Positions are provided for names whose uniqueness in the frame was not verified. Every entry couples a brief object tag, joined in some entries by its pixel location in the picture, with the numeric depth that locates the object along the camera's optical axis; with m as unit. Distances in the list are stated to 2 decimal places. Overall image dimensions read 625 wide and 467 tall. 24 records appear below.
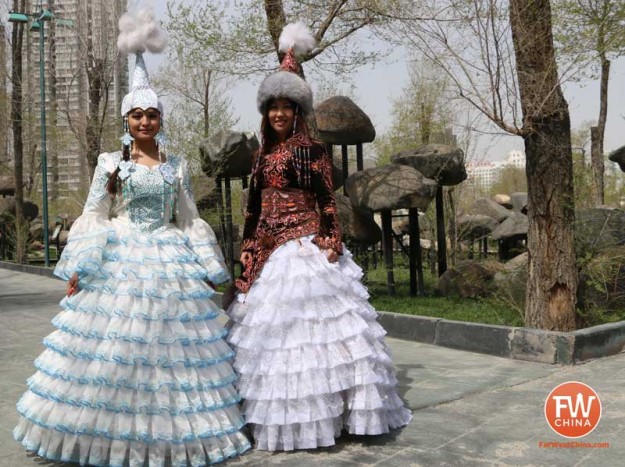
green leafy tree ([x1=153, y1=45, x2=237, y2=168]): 13.05
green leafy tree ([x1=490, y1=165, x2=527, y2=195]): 39.09
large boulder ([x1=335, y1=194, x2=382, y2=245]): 9.86
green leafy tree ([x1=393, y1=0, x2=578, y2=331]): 6.35
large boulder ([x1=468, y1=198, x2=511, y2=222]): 18.58
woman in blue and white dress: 3.51
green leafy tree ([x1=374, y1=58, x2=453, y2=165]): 17.70
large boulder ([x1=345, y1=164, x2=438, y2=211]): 8.90
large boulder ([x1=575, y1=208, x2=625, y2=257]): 7.52
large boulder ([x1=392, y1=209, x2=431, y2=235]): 19.03
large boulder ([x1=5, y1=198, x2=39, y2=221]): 23.00
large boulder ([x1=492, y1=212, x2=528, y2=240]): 13.49
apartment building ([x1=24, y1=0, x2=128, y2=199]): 15.06
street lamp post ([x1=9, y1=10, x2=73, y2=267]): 16.91
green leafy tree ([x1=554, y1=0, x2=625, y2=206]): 6.68
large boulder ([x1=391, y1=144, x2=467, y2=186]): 9.98
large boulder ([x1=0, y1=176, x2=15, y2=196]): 24.95
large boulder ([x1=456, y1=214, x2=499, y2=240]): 16.79
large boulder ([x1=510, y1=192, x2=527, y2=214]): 20.41
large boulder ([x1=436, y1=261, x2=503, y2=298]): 9.40
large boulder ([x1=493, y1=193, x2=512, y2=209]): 25.23
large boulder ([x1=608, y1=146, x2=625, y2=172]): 10.76
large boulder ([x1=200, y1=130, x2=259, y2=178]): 11.41
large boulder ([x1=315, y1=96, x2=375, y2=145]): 10.07
